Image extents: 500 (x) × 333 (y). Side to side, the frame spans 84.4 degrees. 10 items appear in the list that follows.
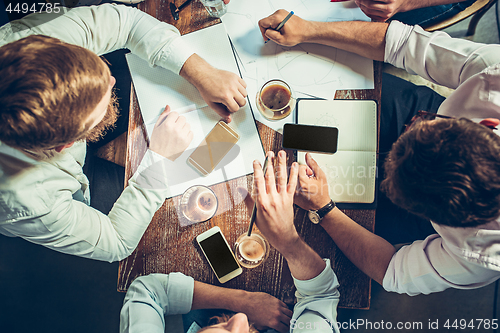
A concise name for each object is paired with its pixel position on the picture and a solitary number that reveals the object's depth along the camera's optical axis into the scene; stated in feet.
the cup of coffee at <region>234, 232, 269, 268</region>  3.18
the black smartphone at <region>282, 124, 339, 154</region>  3.11
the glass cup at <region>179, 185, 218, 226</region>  3.21
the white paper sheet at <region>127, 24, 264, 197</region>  3.26
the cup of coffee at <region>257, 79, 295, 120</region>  3.21
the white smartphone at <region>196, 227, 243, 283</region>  3.15
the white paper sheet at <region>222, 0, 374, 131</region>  3.35
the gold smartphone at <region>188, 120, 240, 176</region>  3.26
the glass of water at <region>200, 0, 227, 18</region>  3.26
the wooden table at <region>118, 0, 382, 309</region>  3.18
